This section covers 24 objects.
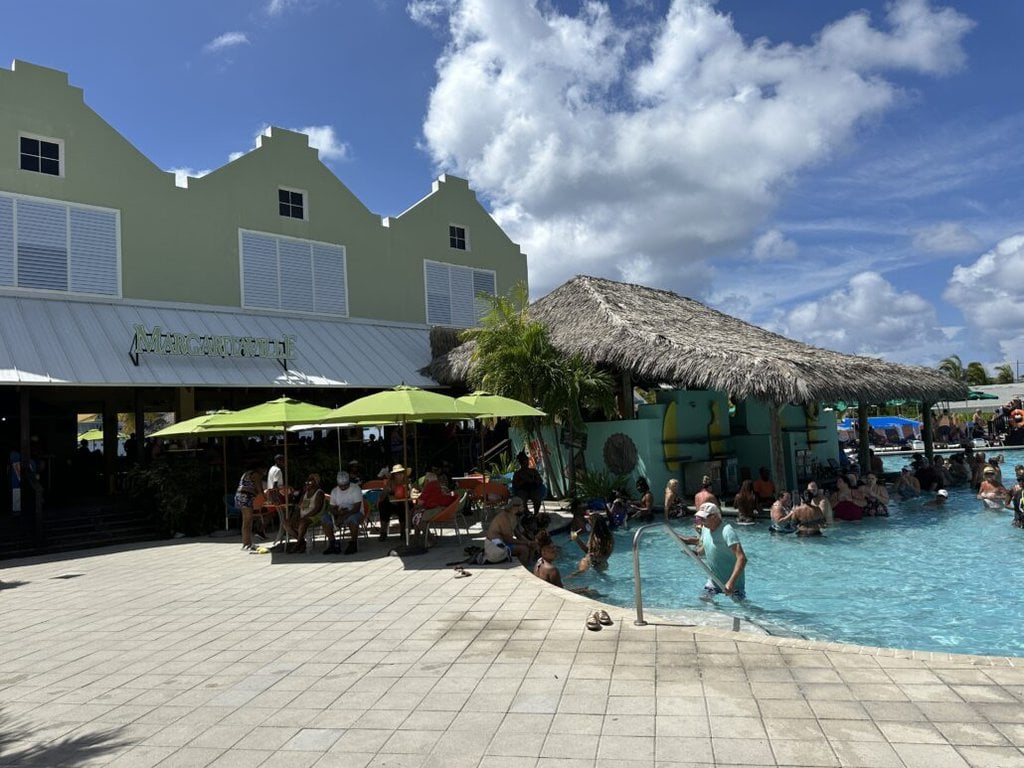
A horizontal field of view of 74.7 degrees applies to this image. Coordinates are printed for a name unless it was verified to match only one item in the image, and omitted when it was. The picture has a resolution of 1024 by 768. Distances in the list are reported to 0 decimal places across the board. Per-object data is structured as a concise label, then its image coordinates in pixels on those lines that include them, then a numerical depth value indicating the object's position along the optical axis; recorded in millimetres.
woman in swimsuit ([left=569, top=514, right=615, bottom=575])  9359
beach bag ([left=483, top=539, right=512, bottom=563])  9008
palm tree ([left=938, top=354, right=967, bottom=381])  61250
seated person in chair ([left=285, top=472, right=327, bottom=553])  10898
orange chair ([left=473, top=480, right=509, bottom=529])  12156
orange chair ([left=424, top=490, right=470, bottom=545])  10555
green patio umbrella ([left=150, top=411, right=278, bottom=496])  11773
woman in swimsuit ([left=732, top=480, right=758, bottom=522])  13484
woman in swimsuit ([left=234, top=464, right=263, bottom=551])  11508
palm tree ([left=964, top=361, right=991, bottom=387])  62644
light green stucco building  14031
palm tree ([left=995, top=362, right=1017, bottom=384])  66812
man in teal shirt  7590
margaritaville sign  14277
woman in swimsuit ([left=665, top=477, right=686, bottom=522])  13344
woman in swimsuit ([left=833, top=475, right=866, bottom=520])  13711
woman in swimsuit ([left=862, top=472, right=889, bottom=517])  14133
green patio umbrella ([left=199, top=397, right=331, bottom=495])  10828
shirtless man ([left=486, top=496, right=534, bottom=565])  9211
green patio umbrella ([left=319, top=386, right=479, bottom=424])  9312
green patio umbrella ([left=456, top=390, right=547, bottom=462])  11000
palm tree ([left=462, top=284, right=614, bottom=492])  15031
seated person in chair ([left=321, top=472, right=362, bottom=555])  10672
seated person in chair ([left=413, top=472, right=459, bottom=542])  10383
